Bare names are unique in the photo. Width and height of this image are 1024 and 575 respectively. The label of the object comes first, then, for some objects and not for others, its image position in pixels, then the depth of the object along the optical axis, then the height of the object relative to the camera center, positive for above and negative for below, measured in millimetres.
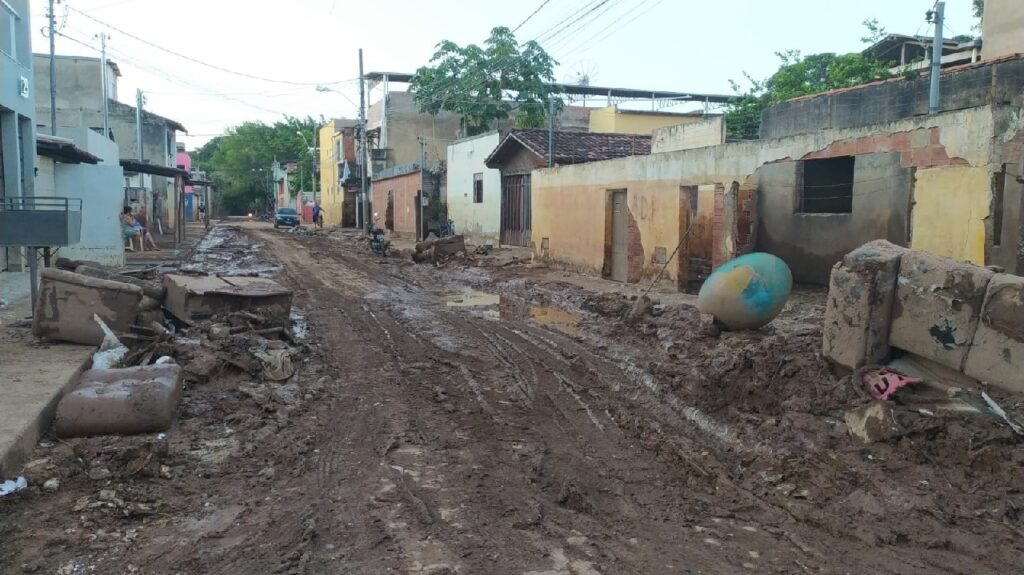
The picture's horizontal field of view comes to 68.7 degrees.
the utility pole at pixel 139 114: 37031 +5767
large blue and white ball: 8953 -674
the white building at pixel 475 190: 28312 +1715
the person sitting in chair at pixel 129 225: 22019 +150
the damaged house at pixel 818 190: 8969 +757
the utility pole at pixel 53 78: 19375 +4231
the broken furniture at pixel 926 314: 5598 -623
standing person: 57031 +1119
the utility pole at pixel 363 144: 36750 +4380
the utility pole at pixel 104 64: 29862 +7086
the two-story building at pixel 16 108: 13875 +2289
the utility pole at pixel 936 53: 10578 +2626
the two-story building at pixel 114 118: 35406 +5749
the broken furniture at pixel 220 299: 9258 -863
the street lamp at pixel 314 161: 59812 +5672
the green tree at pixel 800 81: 25047 +5630
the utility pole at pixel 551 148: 21694 +2514
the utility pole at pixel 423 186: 33831 +2119
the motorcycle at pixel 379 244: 26094 -413
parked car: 50438 +872
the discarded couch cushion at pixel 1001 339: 5504 -756
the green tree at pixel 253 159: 81750 +7968
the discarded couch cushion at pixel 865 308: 6395 -619
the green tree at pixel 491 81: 35406 +7257
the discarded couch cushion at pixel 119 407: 5590 -1342
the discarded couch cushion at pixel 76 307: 7855 -822
